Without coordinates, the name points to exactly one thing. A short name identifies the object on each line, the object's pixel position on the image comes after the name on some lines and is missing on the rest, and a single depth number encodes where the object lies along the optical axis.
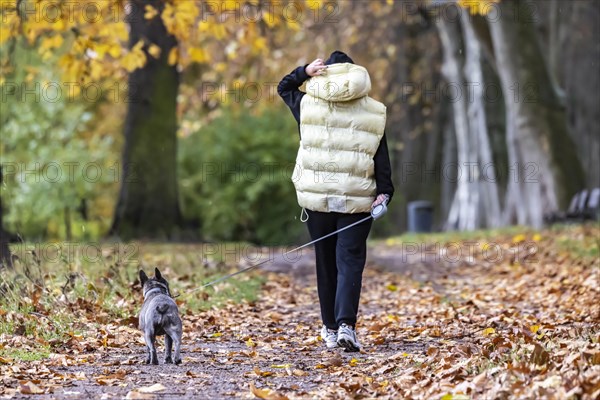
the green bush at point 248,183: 52.50
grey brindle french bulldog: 14.32
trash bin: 52.66
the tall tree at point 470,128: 50.22
